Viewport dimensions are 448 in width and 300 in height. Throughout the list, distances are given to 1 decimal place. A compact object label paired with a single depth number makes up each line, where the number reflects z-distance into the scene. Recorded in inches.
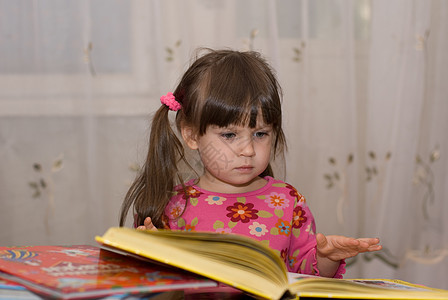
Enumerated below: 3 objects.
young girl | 47.9
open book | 36.2
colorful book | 34.9
